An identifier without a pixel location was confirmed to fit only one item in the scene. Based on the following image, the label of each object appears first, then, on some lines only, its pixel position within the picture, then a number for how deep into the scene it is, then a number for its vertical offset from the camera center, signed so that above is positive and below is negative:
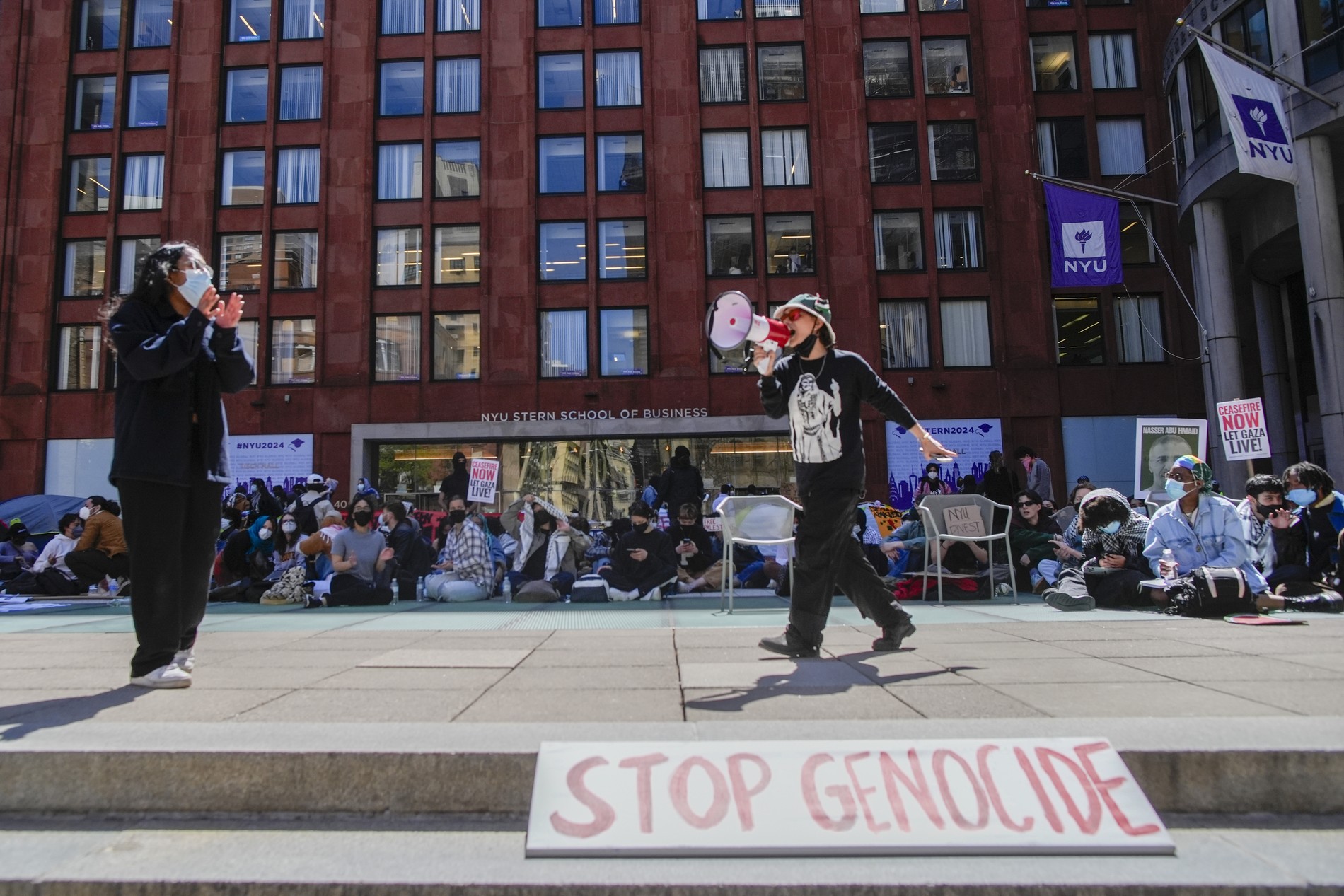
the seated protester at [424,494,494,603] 11.45 -0.47
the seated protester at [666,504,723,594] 11.71 -0.37
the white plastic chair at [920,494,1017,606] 9.61 +0.09
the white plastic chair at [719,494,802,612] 9.57 +0.09
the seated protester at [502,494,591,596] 11.84 -0.21
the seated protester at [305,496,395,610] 10.95 -0.34
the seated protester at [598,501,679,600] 11.20 -0.42
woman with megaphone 4.77 +0.39
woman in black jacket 3.98 +0.49
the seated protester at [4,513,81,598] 11.75 -0.41
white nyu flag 15.99 +7.38
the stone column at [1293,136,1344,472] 17.39 +5.03
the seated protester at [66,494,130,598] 11.62 -0.12
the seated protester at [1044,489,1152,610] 8.33 -0.41
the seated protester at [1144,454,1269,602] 7.65 -0.10
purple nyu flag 20.42 +6.51
